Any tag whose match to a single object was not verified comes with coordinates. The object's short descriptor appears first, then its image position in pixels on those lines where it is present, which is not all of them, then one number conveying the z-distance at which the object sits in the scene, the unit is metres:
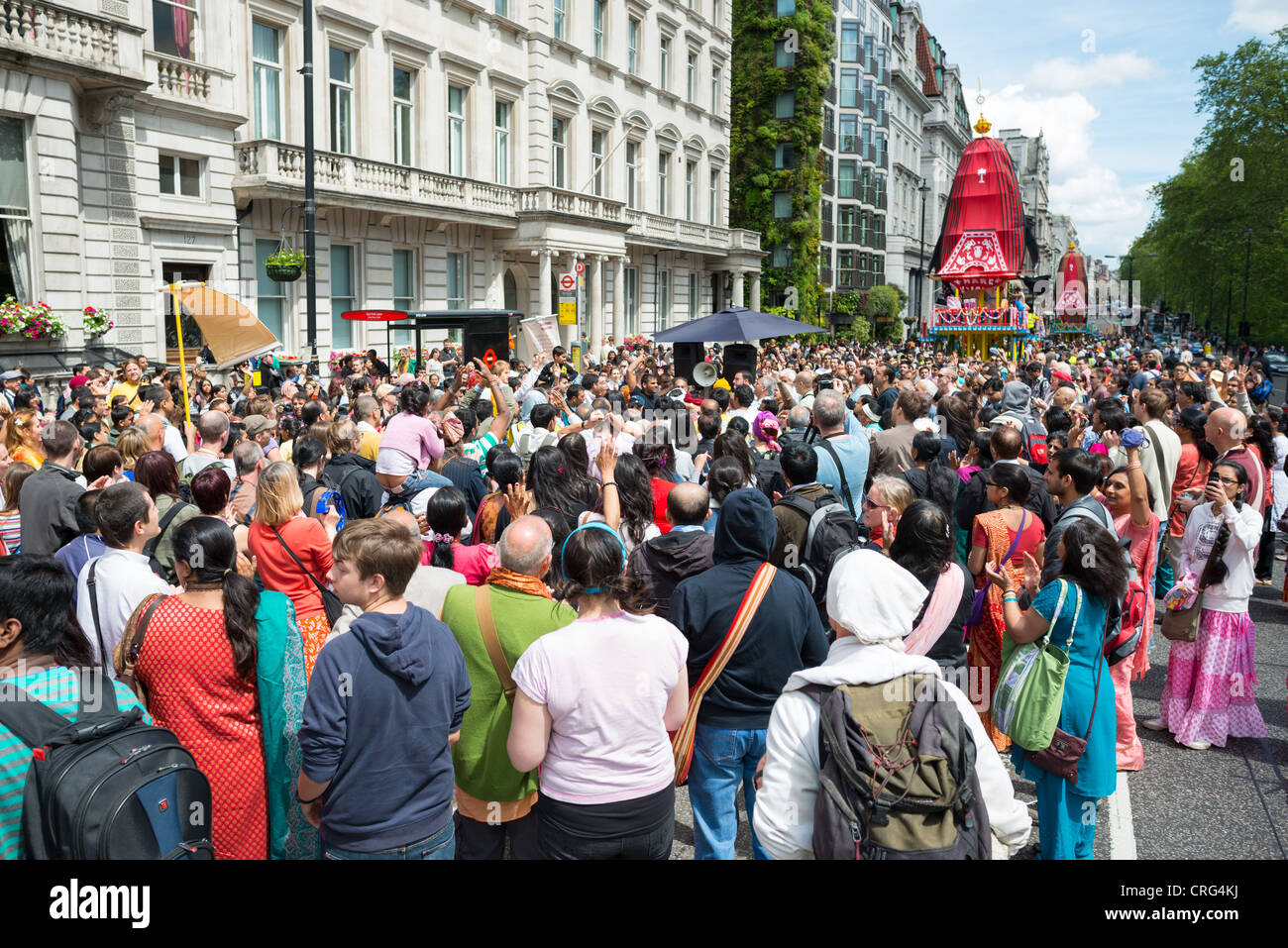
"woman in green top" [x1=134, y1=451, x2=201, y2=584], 5.10
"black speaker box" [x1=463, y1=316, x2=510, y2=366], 16.66
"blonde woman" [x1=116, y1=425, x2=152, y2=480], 6.31
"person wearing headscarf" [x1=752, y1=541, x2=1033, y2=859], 2.73
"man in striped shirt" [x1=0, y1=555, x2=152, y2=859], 2.83
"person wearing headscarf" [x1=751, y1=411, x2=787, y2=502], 6.74
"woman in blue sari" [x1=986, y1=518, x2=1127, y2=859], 3.79
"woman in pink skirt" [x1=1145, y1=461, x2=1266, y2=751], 5.77
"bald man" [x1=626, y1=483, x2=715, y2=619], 4.43
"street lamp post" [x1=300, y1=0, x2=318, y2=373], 16.31
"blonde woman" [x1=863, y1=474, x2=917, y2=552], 4.86
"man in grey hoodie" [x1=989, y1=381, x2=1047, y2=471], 8.19
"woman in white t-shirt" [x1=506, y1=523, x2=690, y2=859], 3.08
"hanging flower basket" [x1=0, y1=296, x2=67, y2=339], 14.18
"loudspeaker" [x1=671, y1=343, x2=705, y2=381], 14.92
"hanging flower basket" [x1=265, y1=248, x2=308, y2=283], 17.22
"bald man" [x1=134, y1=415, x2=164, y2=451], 6.95
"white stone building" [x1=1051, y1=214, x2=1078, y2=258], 171.50
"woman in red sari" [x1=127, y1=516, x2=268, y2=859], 3.37
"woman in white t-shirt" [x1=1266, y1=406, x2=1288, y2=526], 9.20
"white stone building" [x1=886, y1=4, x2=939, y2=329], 67.88
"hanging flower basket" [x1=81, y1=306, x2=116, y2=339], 15.63
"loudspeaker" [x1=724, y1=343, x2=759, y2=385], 13.70
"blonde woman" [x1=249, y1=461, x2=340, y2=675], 4.63
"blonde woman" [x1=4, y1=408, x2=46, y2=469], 6.95
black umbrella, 12.20
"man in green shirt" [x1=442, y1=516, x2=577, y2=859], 3.54
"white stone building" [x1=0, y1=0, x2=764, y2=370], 15.55
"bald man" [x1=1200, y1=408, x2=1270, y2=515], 7.15
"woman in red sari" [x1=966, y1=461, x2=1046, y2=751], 5.30
